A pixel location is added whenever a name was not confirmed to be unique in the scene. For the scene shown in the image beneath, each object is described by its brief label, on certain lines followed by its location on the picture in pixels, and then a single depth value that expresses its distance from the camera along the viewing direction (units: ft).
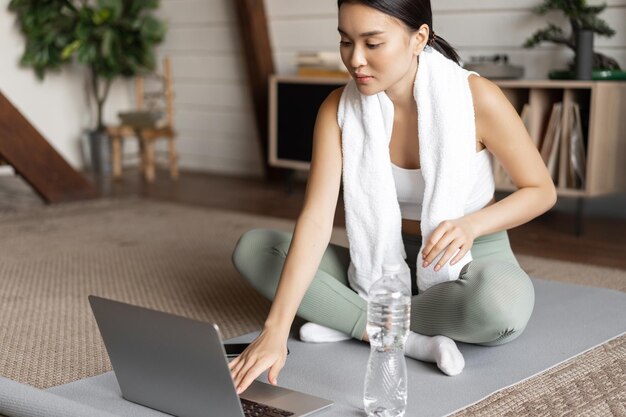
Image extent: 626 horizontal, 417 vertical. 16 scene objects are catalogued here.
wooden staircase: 12.05
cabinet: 9.96
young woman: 4.83
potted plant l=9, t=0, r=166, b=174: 15.55
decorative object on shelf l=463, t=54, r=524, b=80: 10.82
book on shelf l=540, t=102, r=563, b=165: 10.39
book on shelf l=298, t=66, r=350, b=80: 12.51
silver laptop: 4.06
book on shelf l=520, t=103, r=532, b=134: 10.59
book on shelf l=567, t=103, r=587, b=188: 10.25
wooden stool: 15.61
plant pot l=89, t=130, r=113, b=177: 16.38
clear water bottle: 4.25
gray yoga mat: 4.77
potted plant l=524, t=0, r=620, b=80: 10.02
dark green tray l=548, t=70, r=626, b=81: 10.08
